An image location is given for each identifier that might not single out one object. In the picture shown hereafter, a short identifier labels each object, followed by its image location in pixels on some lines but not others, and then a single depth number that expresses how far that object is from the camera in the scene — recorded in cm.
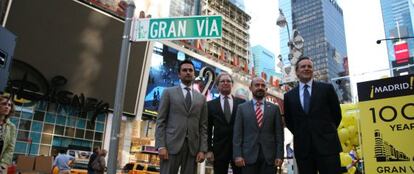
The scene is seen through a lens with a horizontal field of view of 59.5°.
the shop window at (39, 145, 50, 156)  1917
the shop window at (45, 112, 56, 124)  1969
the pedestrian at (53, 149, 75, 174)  1327
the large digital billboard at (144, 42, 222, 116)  2644
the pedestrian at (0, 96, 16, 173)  454
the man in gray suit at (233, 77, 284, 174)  470
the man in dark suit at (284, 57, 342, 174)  415
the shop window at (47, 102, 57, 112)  1980
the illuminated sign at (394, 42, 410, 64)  3900
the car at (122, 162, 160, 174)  1870
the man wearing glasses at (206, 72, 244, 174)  528
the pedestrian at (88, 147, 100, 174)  1365
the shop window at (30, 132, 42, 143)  1891
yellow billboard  579
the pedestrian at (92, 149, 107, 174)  1352
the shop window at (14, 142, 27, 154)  1824
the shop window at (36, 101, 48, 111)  1933
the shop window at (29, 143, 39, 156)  1871
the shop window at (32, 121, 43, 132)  1908
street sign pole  498
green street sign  566
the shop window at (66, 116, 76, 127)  2058
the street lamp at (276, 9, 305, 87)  1184
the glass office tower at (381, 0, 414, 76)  8525
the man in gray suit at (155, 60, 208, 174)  439
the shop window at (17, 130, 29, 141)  1849
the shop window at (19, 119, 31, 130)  1861
